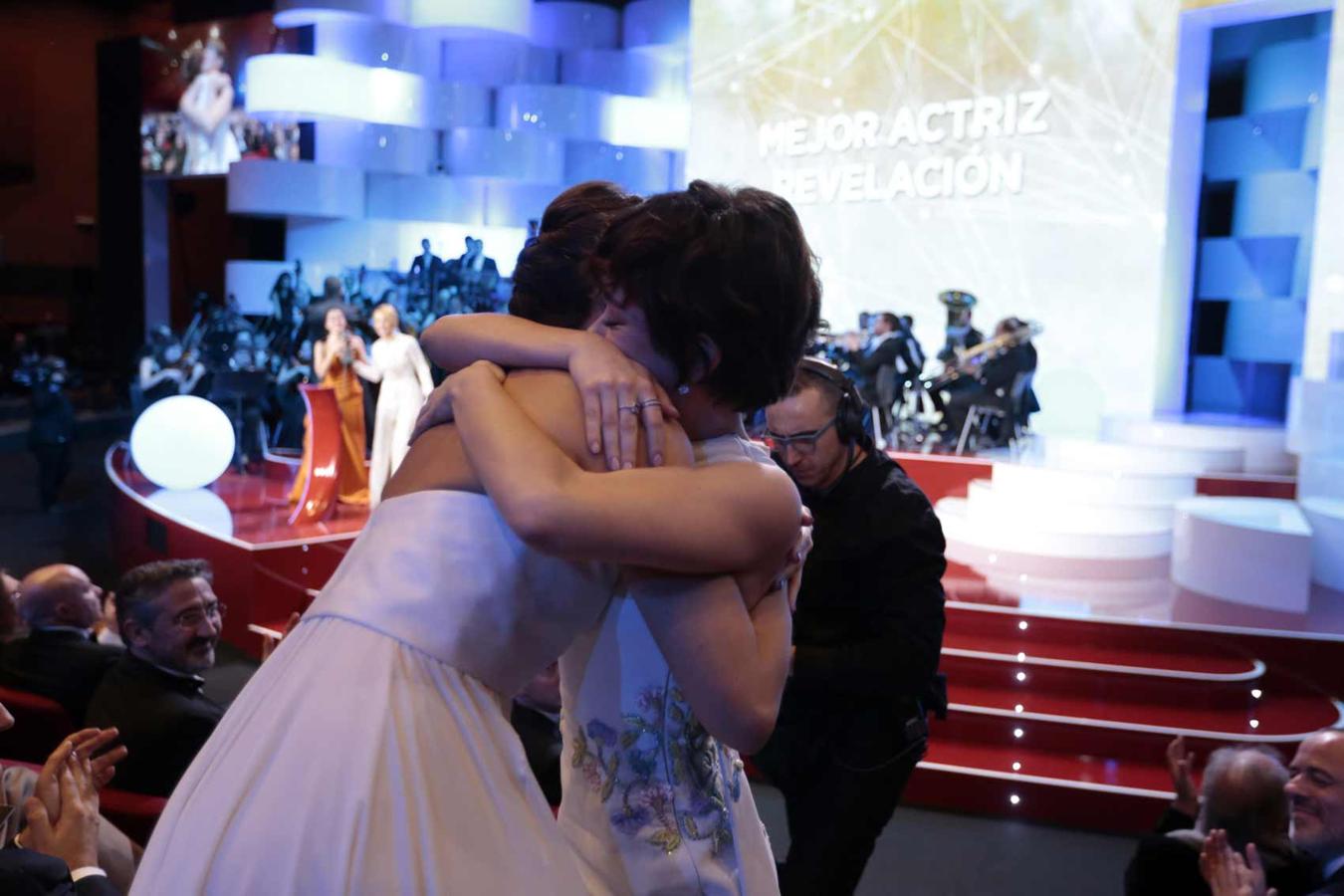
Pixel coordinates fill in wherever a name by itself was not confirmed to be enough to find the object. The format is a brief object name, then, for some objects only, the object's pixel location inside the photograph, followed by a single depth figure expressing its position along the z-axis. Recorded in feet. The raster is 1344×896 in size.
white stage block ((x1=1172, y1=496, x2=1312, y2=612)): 17.37
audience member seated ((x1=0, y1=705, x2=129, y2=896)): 5.13
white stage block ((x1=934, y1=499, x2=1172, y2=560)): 21.52
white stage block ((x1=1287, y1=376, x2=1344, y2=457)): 20.11
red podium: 24.52
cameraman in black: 6.38
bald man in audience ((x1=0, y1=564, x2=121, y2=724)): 9.87
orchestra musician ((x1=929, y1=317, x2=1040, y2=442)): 26.86
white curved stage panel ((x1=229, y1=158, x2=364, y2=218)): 48.21
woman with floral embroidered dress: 3.18
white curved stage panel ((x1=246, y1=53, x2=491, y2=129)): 46.70
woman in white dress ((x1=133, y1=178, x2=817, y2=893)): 2.91
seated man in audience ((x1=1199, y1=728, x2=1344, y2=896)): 7.54
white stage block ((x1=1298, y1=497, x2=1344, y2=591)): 19.65
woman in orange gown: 25.52
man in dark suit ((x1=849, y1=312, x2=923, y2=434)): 27.81
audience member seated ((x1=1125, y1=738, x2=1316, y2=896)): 7.93
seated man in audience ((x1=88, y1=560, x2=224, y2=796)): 8.19
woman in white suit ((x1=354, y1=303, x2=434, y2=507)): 24.95
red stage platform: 13.21
